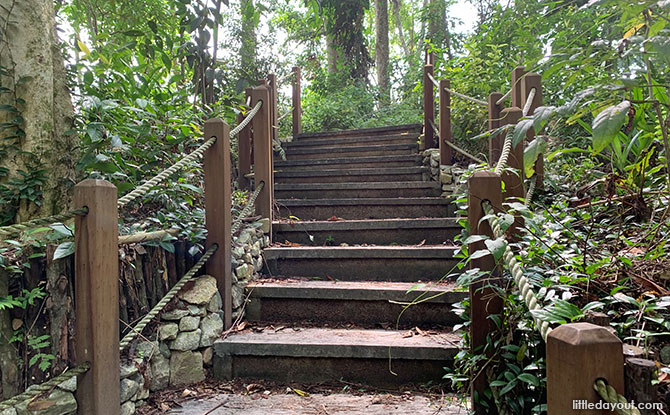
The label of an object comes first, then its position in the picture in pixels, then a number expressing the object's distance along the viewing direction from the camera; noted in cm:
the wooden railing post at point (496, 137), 284
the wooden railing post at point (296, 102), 608
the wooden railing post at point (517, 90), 279
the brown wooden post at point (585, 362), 59
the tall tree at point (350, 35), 807
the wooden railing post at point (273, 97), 424
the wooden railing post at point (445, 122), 376
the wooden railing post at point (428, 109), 445
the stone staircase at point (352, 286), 188
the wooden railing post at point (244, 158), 357
